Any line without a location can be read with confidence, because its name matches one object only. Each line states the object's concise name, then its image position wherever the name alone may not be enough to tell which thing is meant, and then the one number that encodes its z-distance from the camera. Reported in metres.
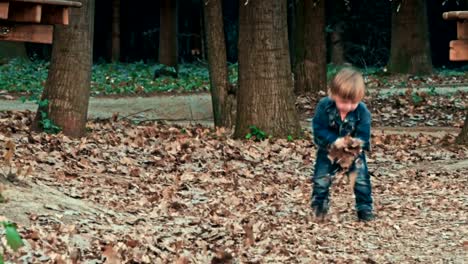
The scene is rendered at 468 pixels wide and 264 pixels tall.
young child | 9.05
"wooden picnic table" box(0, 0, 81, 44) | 9.77
